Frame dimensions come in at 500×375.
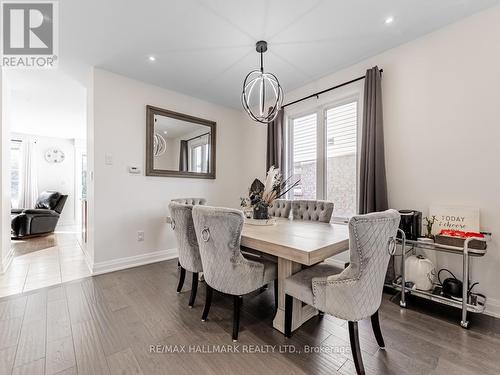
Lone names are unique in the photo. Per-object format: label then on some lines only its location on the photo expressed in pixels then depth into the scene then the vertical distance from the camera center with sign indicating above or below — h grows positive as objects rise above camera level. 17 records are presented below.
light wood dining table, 1.33 -0.38
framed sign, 1.96 -0.28
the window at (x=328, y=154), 2.98 +0.47
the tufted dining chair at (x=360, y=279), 1.21 -0.53
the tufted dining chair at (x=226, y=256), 1.50 -0.50
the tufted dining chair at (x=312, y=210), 2.50 -0.28
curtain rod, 2.79 +1.34
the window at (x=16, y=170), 5.73 +0.39
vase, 2.26 -0.25
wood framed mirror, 3.37 +0.68
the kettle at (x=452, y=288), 1.90 -0.86
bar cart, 1.74 -0.92
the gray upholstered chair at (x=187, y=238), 1.94 -0.47
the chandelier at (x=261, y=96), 2.28 +1.54
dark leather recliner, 4.46 -0.65
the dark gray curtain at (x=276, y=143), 3.66 +0.72
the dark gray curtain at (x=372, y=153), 2.51 +0.39
